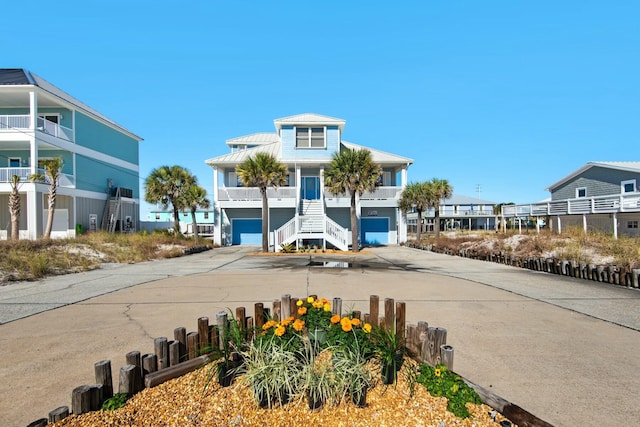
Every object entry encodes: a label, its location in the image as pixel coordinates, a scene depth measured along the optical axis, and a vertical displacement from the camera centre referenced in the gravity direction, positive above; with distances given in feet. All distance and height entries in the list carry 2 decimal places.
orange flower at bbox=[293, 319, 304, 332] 10.59 -3.40
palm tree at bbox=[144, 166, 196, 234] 83.97 +9.32
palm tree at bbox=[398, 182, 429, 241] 83.51 +4.83
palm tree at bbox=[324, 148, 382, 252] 69.15 +9.23
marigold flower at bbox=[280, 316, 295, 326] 11.03 -3.44
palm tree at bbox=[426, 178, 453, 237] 83.97 +6.47
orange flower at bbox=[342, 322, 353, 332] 10.39 -3.42
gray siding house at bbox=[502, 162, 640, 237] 64.08 +2.75
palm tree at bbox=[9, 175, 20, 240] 62.03 +3.30
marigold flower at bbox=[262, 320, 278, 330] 11.06 -3.53
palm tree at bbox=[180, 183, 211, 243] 85.92 +6.01
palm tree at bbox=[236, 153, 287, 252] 66.54 +9.48
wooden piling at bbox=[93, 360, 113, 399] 9.35 -4.38
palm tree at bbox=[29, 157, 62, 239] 64.81 +9.23
